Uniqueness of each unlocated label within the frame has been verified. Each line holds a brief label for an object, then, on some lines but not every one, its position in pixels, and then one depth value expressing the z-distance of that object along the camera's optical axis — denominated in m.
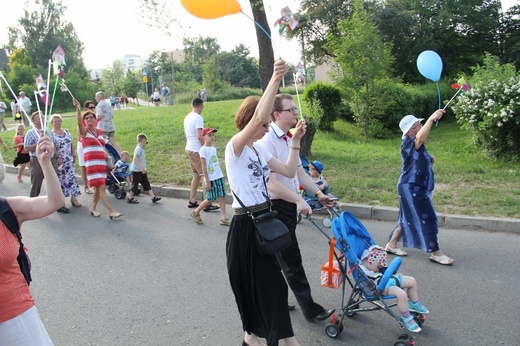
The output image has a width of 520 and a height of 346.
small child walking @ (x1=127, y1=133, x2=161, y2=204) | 8.59
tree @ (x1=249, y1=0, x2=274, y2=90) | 10.98
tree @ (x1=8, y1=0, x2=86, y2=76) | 60.44
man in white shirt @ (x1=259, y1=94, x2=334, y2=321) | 3.45
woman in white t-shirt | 3.04
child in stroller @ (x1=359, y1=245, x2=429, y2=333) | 3.48
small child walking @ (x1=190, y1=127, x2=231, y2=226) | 6.84
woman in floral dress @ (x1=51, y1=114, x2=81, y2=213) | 8.05
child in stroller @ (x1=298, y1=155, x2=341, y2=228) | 6.82
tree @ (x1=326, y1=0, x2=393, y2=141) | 14.20
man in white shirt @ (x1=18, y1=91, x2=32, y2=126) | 13.80
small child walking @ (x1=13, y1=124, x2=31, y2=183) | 9.32
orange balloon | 2.95
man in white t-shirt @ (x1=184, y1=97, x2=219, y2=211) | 7.68
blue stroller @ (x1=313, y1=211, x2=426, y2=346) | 3.47
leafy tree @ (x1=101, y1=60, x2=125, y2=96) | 58.19
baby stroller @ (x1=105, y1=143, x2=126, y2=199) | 8.91
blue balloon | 5.72
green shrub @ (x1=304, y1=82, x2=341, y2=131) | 15.76
